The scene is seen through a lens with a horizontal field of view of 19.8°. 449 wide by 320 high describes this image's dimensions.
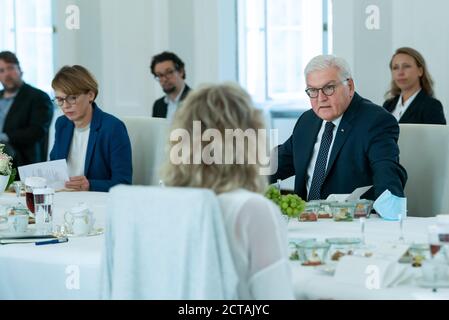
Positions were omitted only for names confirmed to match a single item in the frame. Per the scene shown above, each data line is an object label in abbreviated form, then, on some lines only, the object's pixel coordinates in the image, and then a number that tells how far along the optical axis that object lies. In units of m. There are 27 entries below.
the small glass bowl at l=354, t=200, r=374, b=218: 4.73
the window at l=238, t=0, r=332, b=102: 10.99
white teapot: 4.45
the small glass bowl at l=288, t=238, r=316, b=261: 3.79
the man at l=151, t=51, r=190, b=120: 9.54
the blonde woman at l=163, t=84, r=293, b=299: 2.98
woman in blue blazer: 6.30
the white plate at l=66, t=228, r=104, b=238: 4.47
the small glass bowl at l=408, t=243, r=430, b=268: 3.54
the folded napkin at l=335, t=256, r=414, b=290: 3.34
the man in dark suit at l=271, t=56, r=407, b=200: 5.33
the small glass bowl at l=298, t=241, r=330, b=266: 3.71
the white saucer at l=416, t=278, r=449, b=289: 3.25
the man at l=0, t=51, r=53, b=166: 10.12
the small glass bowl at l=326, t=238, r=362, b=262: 3.75
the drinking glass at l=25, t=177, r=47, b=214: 4.92
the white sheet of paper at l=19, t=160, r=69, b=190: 5.67
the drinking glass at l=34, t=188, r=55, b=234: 4.66
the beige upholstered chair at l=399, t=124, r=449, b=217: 5.49
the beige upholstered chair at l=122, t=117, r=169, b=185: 6.55
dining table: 3.50
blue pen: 4.26
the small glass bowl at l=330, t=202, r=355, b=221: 4.68
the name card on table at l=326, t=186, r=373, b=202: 4.86
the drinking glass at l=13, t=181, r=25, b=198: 5.81
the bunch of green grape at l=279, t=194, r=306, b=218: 4.36
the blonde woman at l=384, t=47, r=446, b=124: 7.97
